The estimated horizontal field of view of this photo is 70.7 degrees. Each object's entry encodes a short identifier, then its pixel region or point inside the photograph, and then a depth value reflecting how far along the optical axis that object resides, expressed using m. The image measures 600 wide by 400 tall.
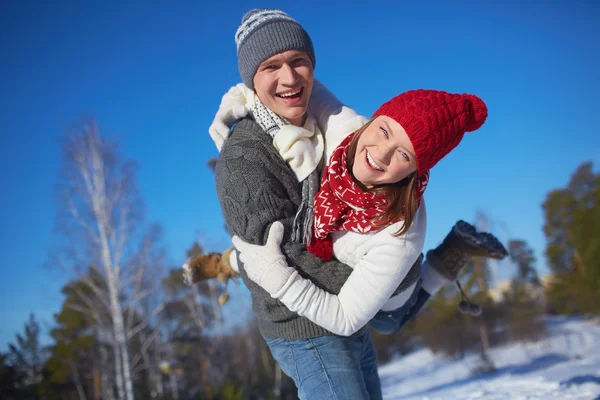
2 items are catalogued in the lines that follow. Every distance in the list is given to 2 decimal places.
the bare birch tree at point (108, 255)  10.71
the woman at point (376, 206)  1.47
